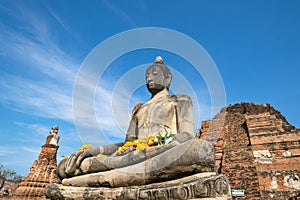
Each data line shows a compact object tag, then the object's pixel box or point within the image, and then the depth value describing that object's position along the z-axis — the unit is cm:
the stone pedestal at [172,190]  194
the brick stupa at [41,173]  982
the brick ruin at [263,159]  782
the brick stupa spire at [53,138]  1206
